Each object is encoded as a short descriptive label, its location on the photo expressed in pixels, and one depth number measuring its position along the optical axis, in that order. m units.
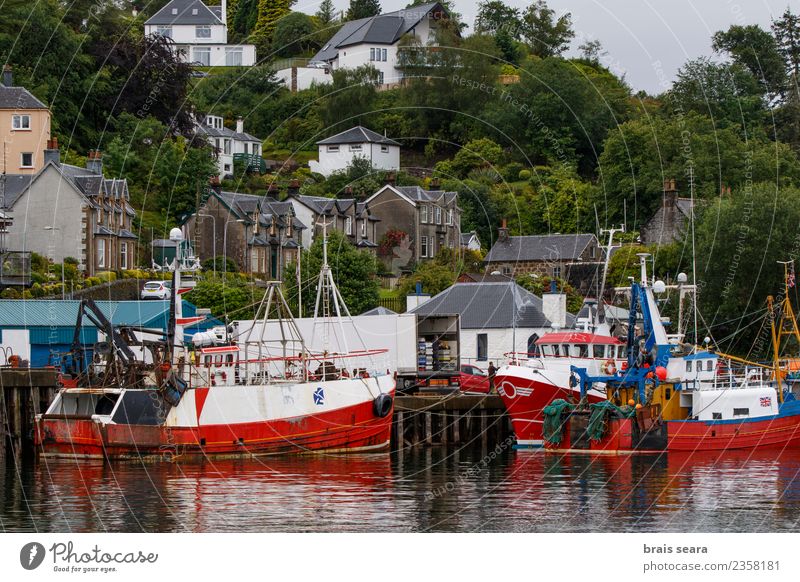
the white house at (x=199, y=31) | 189.50
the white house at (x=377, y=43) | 176.38
